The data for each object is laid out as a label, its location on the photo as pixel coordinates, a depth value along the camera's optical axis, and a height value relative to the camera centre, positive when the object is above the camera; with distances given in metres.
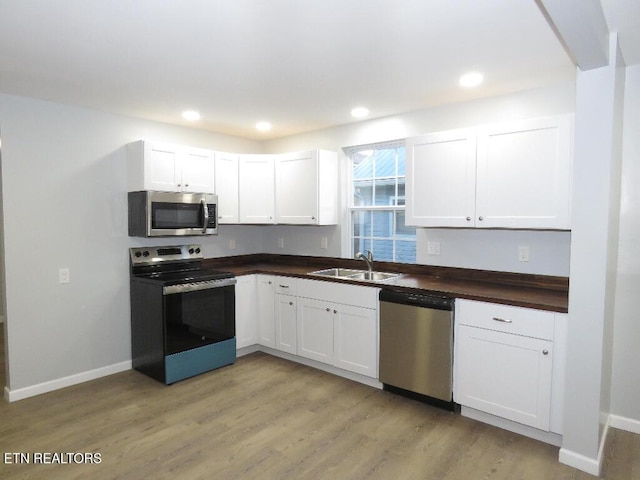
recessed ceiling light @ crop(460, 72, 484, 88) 2.74 +1.03
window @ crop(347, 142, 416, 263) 3.88 +0.21
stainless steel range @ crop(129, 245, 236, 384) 3.40 -0.83
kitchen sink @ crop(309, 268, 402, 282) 3.72 -0.48
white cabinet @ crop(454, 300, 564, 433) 2.40 -0.88
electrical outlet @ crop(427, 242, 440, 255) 3.53 -0.21
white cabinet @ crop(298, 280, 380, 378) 3.26 -0.87
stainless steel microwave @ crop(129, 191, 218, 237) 3.52 +0.10
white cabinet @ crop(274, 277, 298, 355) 3.86 -0.88
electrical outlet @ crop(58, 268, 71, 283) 3.34 -0.43
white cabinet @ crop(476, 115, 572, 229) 2.60 +0.35
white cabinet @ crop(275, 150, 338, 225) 4.09 +0.39
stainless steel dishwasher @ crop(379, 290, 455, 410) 2.82 -0.90
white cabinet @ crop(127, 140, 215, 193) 3.53 +0.53
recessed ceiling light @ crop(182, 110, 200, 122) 3.67 +1.03
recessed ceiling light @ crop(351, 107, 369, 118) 3.61 +1.04
